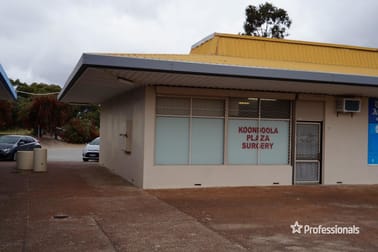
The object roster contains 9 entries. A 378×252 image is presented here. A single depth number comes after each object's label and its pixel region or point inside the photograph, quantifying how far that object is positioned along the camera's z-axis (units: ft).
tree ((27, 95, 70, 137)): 161.07
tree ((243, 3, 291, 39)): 157.48
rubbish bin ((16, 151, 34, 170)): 65.87
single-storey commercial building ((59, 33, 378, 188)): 45.06
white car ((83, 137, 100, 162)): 92.27
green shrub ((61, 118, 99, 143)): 165.42
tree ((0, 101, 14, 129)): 161.99
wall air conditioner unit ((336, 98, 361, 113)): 54.24
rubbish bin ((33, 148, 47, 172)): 63.87
